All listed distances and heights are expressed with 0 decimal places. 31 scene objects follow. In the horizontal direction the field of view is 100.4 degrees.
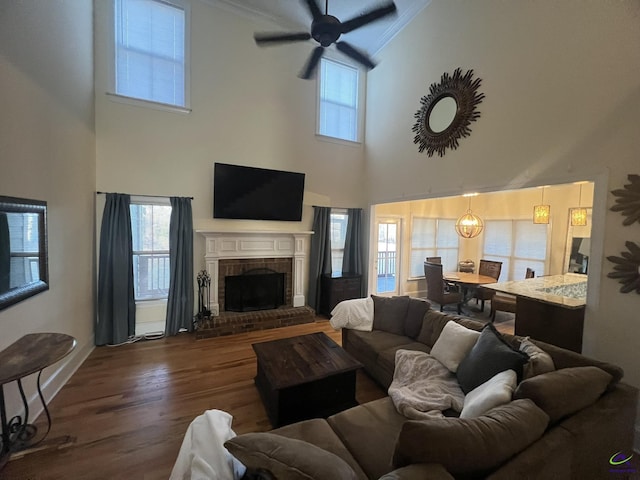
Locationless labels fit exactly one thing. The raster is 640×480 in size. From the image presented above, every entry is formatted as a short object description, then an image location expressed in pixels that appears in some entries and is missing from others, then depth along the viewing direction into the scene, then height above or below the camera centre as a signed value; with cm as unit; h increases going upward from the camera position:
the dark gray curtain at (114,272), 358 -68
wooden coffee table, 213 -129
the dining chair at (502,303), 432 -113
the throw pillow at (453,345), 216 -93
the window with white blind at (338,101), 512 +254
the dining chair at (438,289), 485 -105
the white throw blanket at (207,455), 100 -91
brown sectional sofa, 99 -86
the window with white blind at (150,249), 397 -40
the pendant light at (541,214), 453 +38
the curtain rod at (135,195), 361 +40
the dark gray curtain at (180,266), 395 -63
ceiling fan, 244 +196
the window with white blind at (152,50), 373 +251
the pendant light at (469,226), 520 +16
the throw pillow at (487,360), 172 -85
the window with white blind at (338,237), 545 -16
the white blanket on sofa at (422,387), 173 -114
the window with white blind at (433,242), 665 -24
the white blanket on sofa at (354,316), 312 -102
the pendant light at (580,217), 440 +34
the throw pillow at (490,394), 138 -87
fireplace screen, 447 -112
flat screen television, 423 +56
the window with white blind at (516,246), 591 -25
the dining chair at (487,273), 508 -83
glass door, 645 -64
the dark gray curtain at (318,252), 500 -44
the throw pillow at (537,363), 167 -81
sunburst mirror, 341 +168
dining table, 502 -90
